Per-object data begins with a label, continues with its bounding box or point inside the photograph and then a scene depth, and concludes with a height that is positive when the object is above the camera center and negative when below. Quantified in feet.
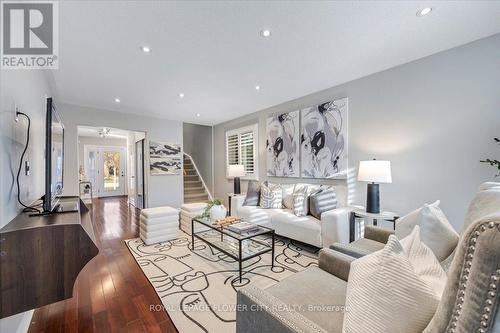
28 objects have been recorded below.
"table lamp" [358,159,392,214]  8.34 -0.39
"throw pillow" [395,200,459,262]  3.55 -1.17
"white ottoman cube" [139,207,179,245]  10.50 -2.81
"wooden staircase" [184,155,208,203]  21.09 -1.67
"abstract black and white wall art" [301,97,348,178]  11.00 +1.57
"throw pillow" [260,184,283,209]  12.33 -1.68
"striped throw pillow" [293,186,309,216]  10.66 -1.80
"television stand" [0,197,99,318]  3.68 -1.67
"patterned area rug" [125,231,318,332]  5.64 -3.82
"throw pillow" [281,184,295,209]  12.23 -1.57
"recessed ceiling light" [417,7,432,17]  5.82 +4.36
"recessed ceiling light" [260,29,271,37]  6.64 +4.38
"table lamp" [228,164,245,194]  16.24 -0.36
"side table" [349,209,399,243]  8.32 -1.99
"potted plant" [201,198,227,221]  9.70 -1.91
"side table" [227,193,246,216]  13.67 -1.87
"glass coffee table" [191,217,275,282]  7.56 -3.00
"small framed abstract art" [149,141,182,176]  17.80 +1.08
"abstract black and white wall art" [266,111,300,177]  13.20 +1.59
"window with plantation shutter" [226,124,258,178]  16.30 +1.78
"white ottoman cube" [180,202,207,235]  12.03 -2.48
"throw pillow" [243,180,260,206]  13.17 -1.66
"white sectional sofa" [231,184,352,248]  8.79 -2.58
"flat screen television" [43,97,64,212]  4.71 +0.32
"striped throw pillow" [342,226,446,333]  2.21 -1.45
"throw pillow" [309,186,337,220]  9.98 -1.61
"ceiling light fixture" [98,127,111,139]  22.94 +4.56
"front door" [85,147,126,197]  27.32 +0.32
